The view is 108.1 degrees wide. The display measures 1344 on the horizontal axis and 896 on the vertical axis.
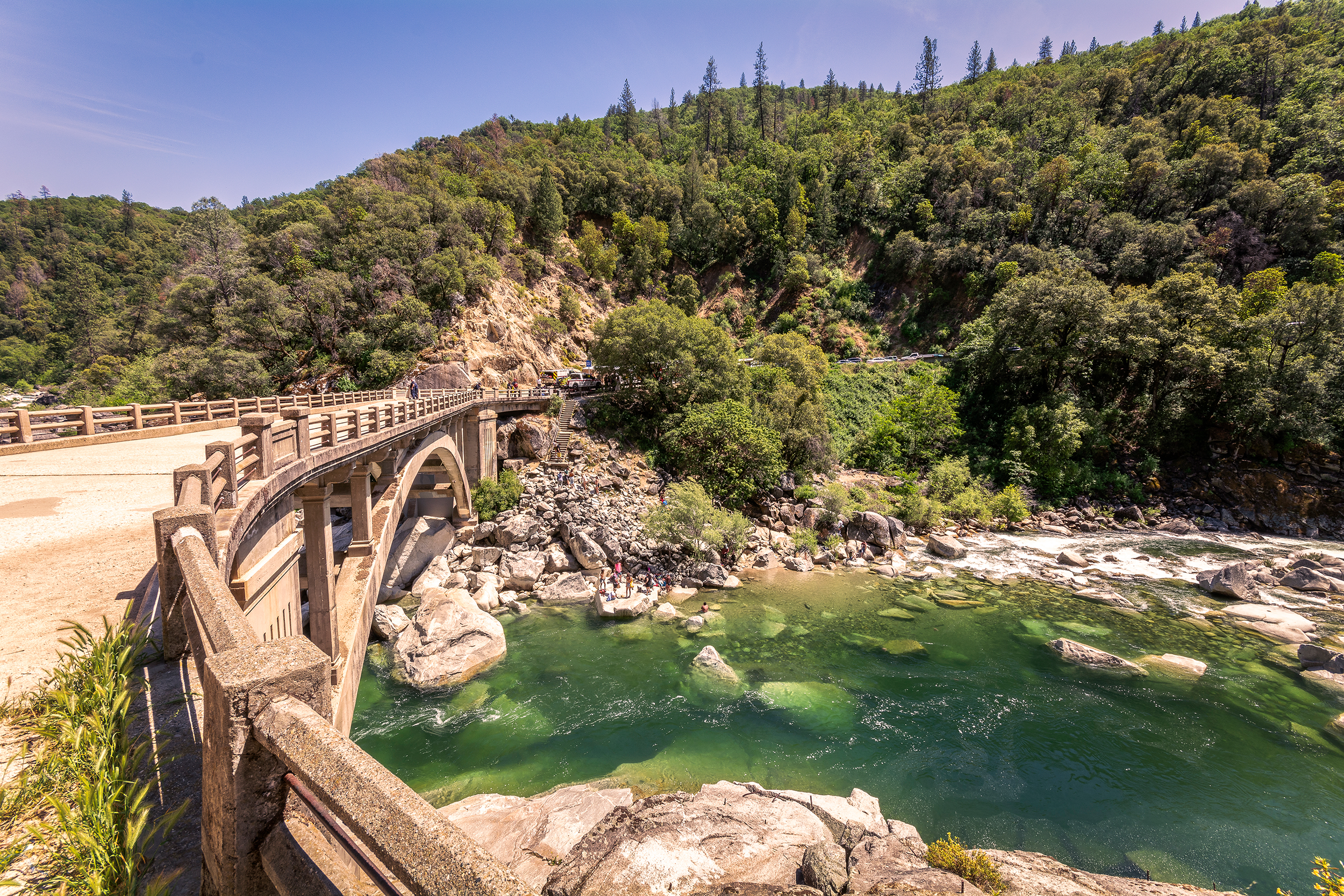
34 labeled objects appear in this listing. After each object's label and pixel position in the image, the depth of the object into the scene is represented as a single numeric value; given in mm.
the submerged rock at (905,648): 16797
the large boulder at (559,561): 21734
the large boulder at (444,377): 32531
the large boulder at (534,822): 8672
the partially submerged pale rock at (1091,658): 15344
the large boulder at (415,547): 19781
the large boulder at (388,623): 15961
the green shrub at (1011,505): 29297
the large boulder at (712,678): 14383
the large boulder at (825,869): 7711
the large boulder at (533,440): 28984
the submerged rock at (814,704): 13359
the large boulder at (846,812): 9438
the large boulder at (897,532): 26250
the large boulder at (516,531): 22969
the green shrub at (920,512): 28641
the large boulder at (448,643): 14336
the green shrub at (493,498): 24609
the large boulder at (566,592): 20109
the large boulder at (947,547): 25203
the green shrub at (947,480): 31000
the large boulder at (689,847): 7715
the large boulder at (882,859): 7977
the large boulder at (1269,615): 17609
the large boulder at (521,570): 20703
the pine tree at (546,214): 51188
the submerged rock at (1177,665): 15164
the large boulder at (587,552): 21500
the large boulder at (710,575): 21578
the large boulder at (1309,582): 20250
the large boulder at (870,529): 26344
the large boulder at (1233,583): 19828
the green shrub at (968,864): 7930
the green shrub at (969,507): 29375
